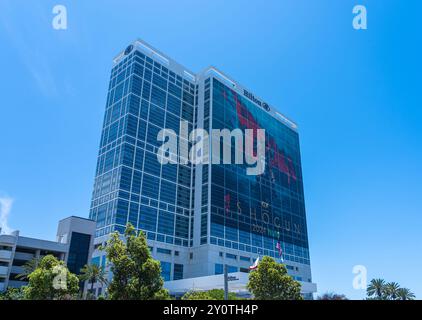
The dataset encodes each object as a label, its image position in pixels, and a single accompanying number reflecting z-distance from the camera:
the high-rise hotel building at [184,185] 115.38
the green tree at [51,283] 42.72
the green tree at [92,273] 64.59
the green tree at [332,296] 96.65
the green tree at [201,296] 51.39
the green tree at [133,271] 35.22
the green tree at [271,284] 49.97
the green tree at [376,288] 100.50
